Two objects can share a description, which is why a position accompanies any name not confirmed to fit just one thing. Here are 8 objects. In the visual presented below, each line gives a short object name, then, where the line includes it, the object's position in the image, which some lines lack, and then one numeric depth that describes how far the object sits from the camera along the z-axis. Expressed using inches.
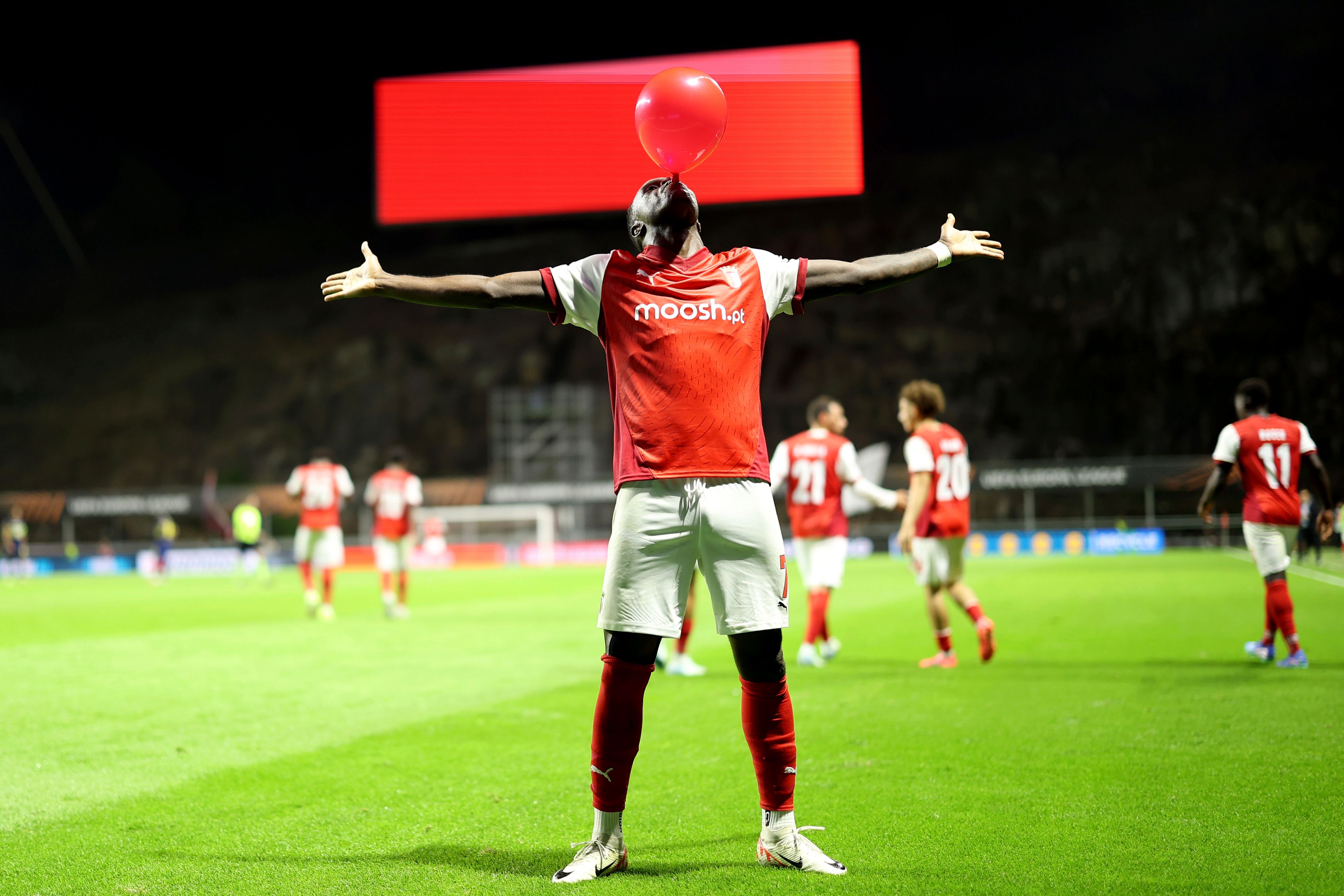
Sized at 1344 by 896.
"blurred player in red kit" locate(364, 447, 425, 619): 599.2
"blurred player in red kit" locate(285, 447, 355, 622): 602.2
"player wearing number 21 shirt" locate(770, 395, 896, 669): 362.3
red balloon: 152.5
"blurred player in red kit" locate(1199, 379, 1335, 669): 319.9
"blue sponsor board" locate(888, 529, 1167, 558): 1181.1
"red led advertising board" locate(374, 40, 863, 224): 986.1
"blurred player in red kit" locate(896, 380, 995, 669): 329.1
